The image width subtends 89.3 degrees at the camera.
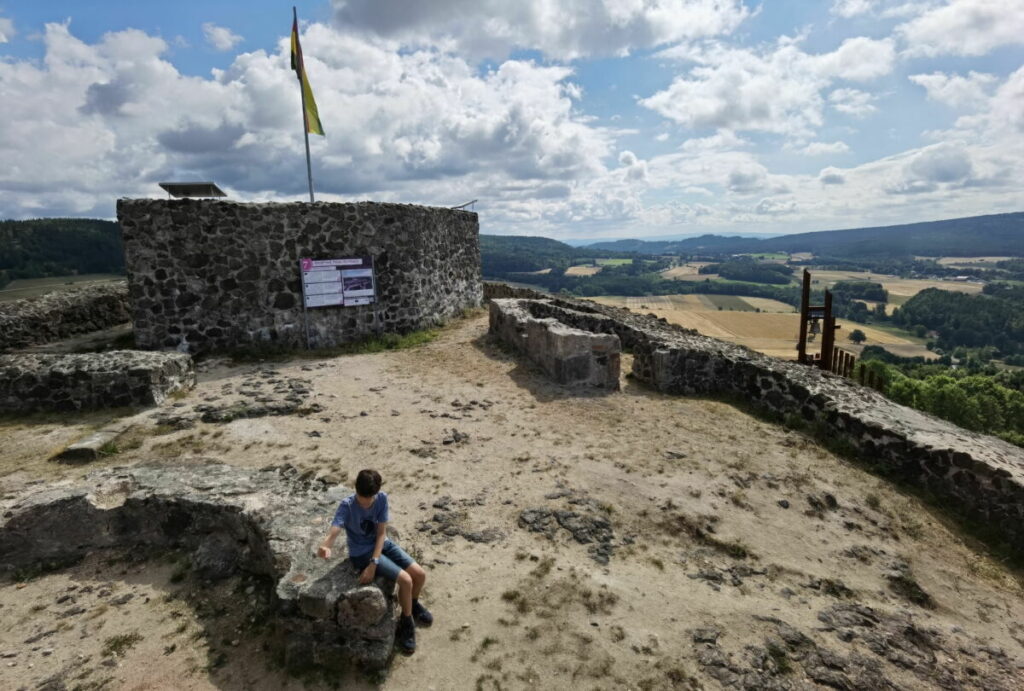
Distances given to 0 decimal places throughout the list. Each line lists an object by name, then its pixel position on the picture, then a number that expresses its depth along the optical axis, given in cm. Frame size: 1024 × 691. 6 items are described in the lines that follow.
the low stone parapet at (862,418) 659
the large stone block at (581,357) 1046
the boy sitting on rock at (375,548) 428
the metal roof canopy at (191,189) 1219
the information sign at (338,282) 1322
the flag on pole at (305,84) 1408
